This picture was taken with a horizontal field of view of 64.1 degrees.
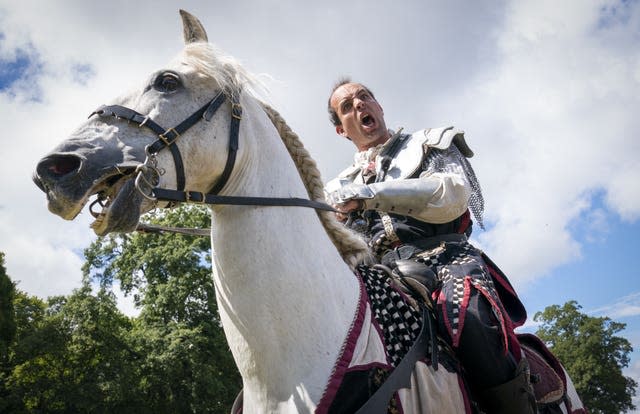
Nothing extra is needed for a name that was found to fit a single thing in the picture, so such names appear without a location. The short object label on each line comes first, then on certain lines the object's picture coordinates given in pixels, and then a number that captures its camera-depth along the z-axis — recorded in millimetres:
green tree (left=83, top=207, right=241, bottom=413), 22922
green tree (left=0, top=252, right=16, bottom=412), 23369
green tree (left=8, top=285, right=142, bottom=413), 22625
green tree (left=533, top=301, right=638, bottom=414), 40562
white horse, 2305
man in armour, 2865
